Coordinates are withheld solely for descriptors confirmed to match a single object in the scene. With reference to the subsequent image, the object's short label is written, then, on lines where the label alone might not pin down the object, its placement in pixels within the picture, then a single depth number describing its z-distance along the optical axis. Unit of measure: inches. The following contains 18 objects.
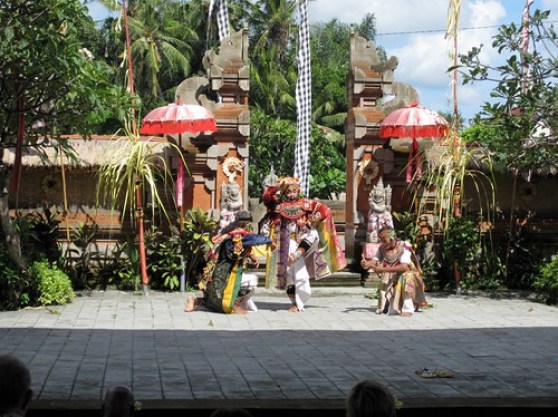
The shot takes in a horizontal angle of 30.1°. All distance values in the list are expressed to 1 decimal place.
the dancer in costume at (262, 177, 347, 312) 513.3
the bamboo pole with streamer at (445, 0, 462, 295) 594.9
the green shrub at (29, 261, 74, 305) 503.5
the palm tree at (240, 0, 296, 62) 1669.5
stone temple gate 620.7
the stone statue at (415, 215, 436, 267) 612.4
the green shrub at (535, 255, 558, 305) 552.4
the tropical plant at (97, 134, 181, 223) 574.2
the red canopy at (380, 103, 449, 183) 587.8
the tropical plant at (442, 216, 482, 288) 594.5
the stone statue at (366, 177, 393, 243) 608.4
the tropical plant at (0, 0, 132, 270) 437.1
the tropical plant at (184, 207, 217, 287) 585.0
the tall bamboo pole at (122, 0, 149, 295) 560.1
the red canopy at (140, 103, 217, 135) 567.2
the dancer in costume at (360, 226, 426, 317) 498.6
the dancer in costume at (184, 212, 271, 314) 496.4
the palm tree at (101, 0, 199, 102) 1521.9
